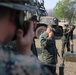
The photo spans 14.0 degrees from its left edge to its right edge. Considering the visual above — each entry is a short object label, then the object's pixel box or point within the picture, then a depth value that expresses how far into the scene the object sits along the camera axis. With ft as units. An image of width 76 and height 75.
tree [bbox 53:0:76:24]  151.12
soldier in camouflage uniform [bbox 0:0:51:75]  3.45
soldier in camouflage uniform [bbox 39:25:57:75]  19.57
